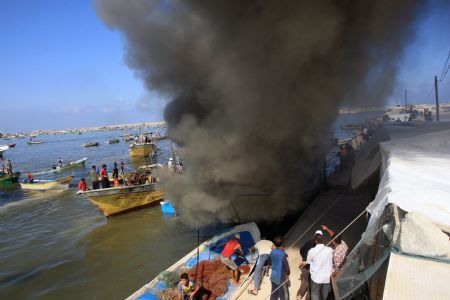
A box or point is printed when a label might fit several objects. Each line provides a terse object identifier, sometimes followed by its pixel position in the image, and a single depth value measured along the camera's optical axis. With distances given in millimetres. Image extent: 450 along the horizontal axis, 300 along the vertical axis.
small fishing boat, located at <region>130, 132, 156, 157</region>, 36438
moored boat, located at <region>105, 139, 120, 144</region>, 67562
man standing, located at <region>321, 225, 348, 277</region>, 4910
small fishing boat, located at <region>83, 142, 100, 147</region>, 63722
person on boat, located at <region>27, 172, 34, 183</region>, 22698
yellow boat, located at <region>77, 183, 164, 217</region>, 13812
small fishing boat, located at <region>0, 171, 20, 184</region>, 23469
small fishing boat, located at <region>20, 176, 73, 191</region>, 21500
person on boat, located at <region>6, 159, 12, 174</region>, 24609
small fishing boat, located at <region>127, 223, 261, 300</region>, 6582
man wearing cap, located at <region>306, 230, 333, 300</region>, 4512
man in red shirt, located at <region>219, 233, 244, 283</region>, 6922
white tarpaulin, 3355
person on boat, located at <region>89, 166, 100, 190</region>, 14883
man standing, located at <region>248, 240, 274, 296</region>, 6046
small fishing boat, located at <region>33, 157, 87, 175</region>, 30138
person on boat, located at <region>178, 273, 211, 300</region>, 5887
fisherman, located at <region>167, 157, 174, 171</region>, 14591
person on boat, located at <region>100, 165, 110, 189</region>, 15008
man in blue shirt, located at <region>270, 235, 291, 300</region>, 5055
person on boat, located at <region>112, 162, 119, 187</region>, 14969
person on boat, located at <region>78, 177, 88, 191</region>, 14243
